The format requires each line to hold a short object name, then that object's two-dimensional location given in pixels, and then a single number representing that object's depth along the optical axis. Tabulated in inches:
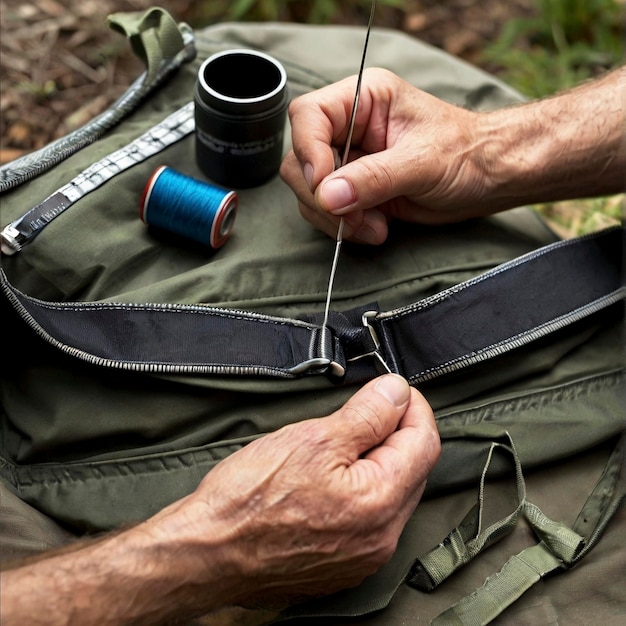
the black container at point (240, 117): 35.8
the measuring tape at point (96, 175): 34.0
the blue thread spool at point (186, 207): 35.1
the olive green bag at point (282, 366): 33.2
